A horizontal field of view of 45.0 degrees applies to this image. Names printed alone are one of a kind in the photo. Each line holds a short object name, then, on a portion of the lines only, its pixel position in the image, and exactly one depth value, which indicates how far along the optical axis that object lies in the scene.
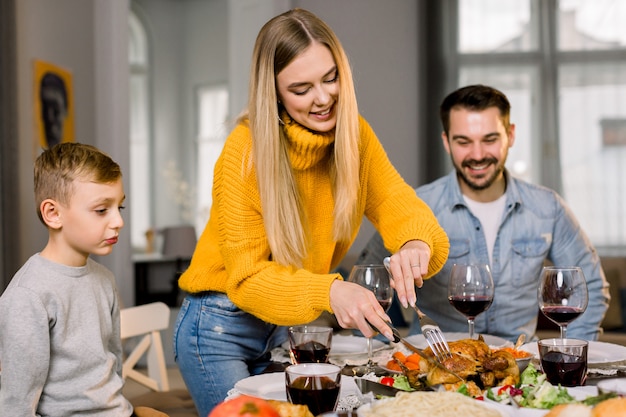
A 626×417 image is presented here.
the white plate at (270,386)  1.28
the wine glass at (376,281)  1.54
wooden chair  2.52
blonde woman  1.64
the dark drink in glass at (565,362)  1.29
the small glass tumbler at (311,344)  1.31
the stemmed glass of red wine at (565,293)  1.54
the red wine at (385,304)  1.53
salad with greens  1.09
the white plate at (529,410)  1.04
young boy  1.48
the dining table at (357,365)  1.20
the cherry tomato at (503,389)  1.15
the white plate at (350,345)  1.70
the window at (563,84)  6.65
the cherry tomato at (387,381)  1.33
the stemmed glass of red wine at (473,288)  1.64
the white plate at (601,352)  1.57
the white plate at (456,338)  1.71
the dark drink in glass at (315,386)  1.06
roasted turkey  1.26
